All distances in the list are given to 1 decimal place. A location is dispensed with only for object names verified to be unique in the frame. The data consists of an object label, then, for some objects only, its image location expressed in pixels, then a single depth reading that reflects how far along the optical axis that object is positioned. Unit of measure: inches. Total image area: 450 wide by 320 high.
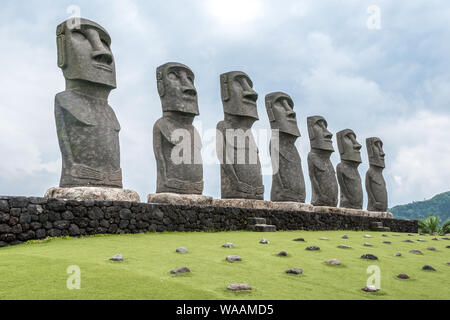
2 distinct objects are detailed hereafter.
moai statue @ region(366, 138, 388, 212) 832.3
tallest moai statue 398.6
